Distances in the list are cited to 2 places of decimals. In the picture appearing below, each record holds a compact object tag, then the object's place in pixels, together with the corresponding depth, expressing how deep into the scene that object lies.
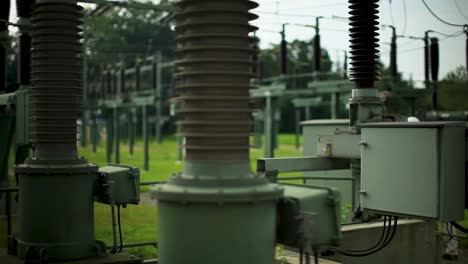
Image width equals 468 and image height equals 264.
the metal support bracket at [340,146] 4.90
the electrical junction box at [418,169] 3.78
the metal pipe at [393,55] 16.52
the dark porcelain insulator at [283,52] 16.69
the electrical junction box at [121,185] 4.56
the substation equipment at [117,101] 21.78
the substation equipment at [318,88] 16.98
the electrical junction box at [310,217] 2.84
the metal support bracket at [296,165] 4.78
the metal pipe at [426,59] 16.48
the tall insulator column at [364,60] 5.20
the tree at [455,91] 29.06
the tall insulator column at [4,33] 8.27
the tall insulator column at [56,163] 4.48
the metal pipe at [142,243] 5.53
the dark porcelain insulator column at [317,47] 15.92
